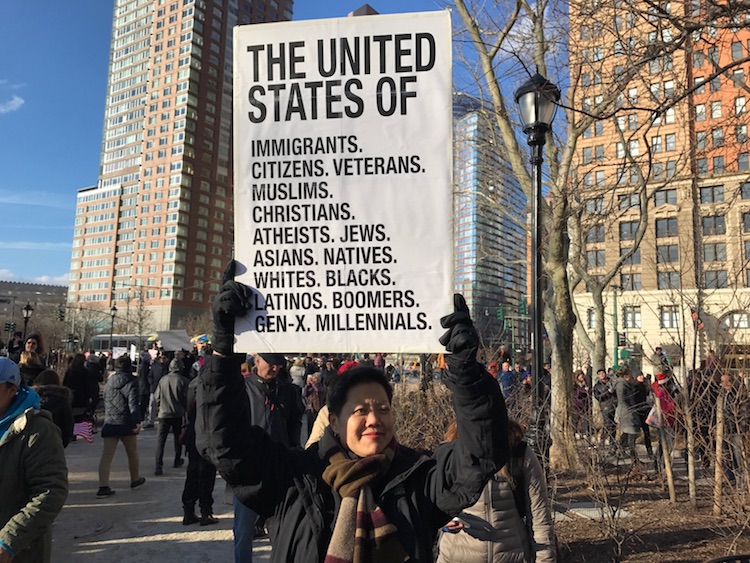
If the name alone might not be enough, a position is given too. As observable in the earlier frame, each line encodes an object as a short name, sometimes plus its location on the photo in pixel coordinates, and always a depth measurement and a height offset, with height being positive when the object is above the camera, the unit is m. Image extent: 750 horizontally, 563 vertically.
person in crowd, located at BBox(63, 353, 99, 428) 9.38 -0.87
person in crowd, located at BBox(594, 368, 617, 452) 11.18 -1.09
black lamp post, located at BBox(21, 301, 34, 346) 26.23 +1.23
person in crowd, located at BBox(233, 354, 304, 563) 4.70 -0.68
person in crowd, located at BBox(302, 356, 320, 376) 18.55 -1.00
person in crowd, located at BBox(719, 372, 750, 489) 5.22 -0.85
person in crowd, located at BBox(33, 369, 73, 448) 5.40 -0.71
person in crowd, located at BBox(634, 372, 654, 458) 11.73 -1.32
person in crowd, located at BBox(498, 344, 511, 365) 9.74 -0.29
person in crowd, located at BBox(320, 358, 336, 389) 14.83 -0.95
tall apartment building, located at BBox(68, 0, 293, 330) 106.62 +35.91
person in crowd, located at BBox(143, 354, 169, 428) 14.61 -1.20
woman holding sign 1.82 -0.45
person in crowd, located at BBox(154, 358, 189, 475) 8.99 -1.12
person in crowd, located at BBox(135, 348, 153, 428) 15.24 -1.29
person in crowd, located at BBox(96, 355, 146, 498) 7.79 -1.23
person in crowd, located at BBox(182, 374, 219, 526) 6.51 -1.91
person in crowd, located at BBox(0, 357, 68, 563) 2.81 -0.76
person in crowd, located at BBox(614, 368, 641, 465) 10.51 -1.19
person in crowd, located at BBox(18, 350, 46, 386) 6.51 -0.38
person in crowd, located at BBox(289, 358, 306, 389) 15.02 -0.99
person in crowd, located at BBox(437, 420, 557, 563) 3.12 -1.07
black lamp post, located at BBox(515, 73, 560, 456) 6.36 +2.72
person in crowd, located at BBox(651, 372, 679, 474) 6.82 -0.90
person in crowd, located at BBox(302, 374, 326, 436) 12.73 -1.46
